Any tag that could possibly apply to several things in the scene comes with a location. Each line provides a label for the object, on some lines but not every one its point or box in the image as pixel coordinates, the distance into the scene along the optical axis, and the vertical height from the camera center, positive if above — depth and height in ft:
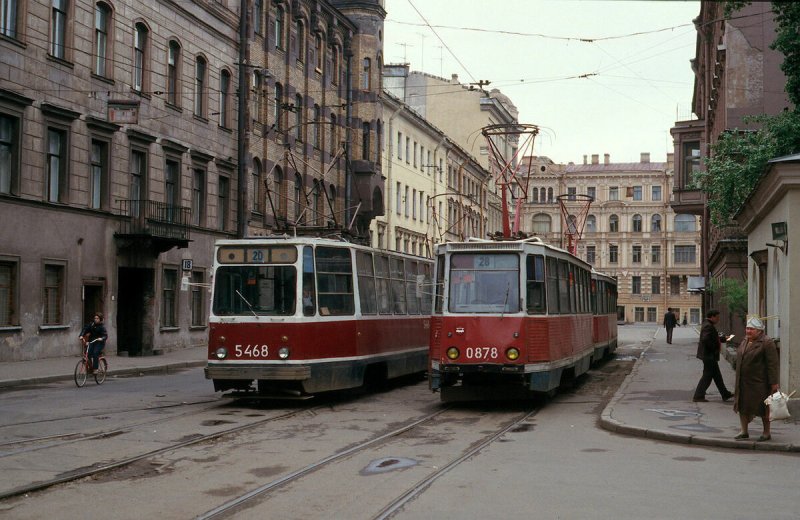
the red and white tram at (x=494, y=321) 55.88 -0.03
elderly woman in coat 42.57 -2.22
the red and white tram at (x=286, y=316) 56.49 +0.15
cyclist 74.28 -1.34
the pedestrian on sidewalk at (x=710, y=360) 61.31 -2.22
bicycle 72.13 -3.60
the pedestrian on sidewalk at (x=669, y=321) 168.35 +0.08
